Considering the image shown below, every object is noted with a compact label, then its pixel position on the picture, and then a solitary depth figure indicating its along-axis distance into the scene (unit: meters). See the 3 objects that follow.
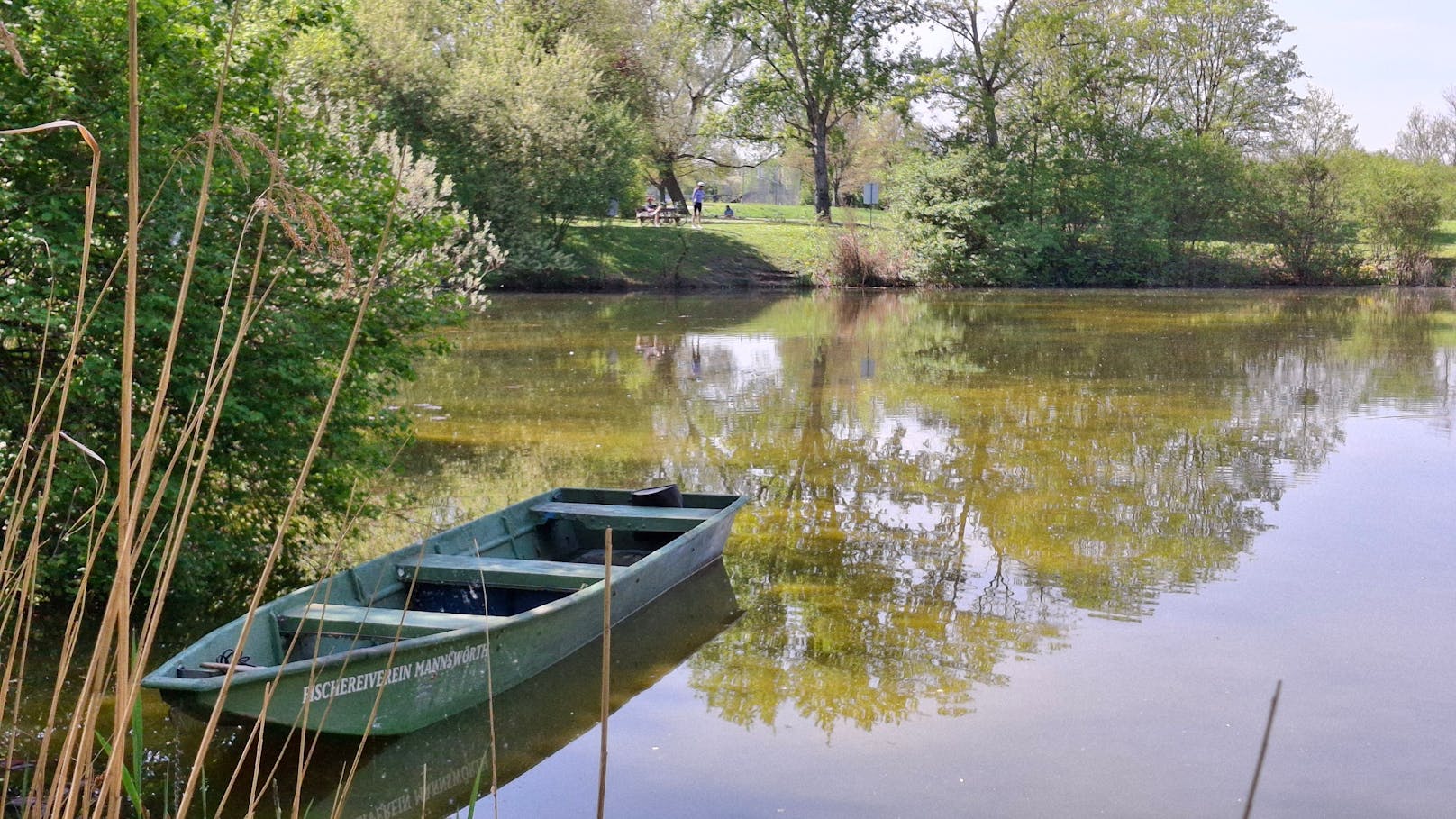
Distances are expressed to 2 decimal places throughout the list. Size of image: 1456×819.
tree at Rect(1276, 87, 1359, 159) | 44.19
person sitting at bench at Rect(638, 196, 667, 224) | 37.92
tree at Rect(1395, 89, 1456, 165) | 61.62
